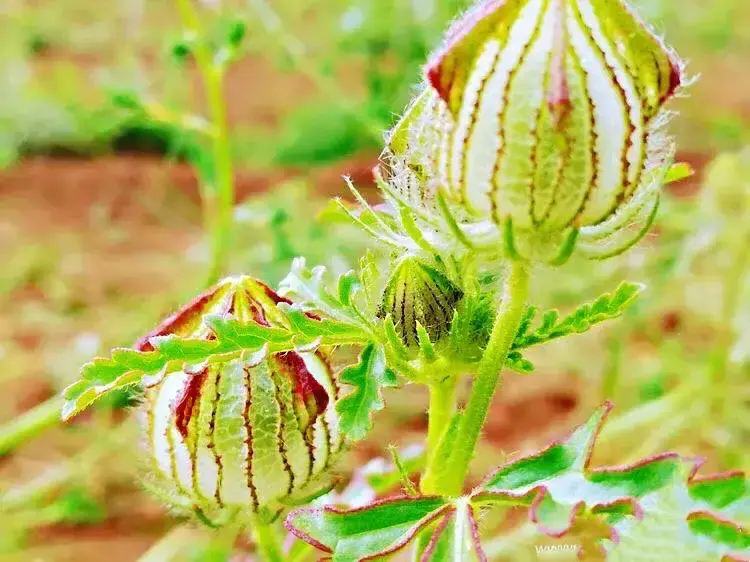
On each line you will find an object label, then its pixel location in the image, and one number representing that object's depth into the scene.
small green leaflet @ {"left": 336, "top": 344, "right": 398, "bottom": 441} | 0.09
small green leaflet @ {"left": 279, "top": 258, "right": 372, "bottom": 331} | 0.09
